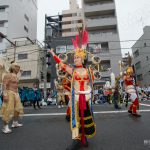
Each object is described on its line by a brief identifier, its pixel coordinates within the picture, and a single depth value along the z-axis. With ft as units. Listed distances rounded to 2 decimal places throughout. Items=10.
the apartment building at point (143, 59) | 101.75
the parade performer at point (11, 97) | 14.33
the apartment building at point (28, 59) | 89.76
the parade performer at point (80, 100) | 9.88
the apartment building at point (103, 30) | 84.94
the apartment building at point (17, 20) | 95.86
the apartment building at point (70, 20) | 143.84
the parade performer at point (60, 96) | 39.01
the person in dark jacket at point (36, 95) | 37.21
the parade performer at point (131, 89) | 19.70
